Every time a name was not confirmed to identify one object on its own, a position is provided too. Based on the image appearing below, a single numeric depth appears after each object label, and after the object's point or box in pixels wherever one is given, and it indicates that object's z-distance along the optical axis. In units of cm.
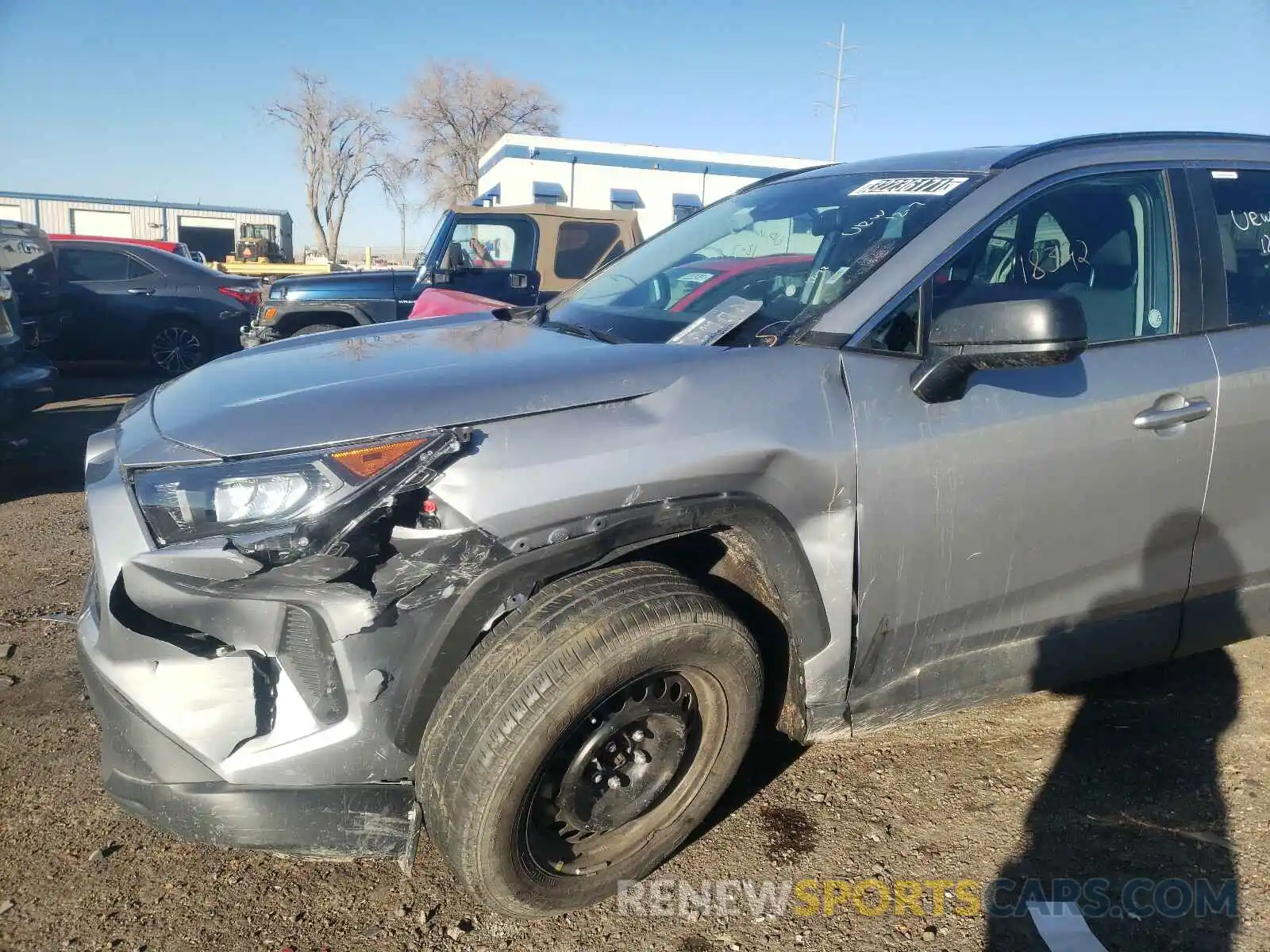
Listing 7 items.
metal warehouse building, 4403
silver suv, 188
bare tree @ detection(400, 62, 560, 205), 5022
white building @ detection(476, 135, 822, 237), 3381
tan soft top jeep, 808
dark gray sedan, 1012
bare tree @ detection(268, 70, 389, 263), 5197
